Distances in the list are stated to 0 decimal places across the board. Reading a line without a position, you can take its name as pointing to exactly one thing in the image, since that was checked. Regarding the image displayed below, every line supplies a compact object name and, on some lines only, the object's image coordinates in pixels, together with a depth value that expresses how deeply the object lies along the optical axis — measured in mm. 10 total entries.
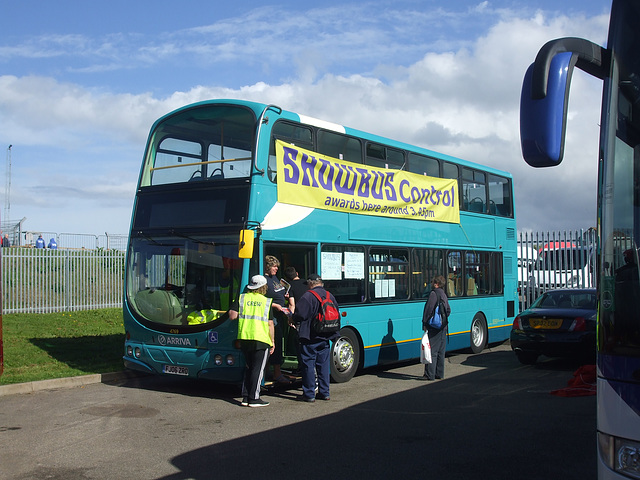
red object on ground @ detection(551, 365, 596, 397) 10039
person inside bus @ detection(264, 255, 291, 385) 10102
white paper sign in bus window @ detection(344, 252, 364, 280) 11562
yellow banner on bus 10539
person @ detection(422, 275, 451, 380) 11703
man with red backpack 9695
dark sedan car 12266
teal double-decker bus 9883
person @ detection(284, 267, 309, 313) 10758
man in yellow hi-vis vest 9281
